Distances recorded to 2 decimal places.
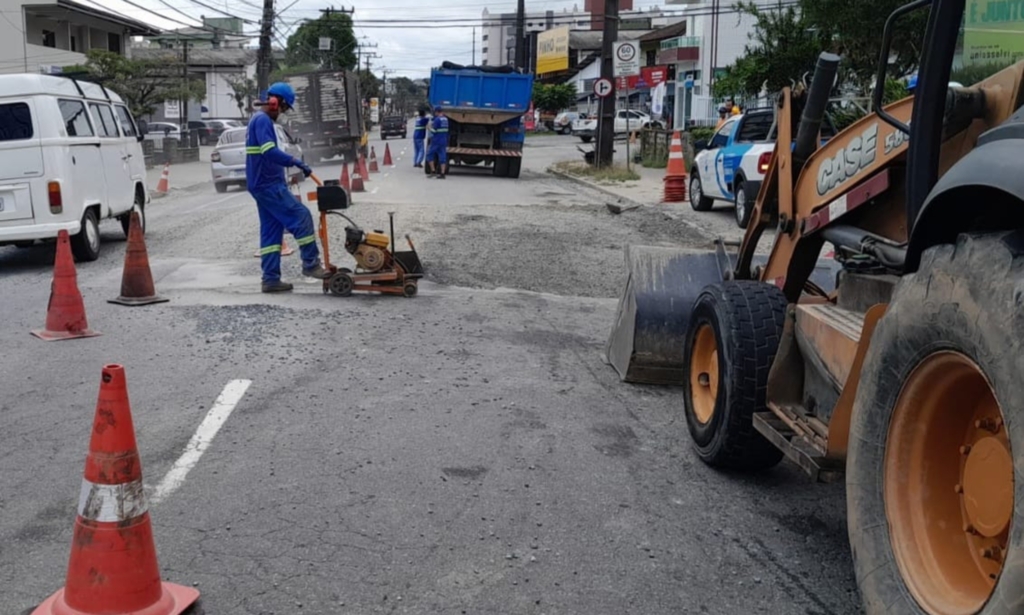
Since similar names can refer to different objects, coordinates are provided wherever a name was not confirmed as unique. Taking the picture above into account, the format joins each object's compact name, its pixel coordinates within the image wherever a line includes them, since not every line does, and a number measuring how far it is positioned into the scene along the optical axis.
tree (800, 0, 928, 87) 17.43
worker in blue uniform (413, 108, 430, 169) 31.22
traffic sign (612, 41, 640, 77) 23.06
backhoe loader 2.68
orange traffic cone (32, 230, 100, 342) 8.10
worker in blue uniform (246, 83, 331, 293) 9.89
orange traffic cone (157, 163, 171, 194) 24.86
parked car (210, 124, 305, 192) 24.50
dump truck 27.67
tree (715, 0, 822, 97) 20.86
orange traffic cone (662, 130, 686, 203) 20.09
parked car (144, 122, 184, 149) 43.21
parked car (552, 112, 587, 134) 70.81
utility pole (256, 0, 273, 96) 42.18
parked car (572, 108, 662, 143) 56.10
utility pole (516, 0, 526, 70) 48.91
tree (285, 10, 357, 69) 83.06
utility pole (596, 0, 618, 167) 27.38
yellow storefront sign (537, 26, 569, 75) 101.12
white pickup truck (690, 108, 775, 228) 15.33
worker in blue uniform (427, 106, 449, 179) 27.19
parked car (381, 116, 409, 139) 71.88
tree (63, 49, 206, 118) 39.72
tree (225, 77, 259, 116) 68.31
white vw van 11.48
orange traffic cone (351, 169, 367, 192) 21.56
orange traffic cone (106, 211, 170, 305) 9.48
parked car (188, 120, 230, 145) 54.97
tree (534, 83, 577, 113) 88.56
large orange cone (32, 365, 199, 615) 3.54
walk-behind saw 9.83
